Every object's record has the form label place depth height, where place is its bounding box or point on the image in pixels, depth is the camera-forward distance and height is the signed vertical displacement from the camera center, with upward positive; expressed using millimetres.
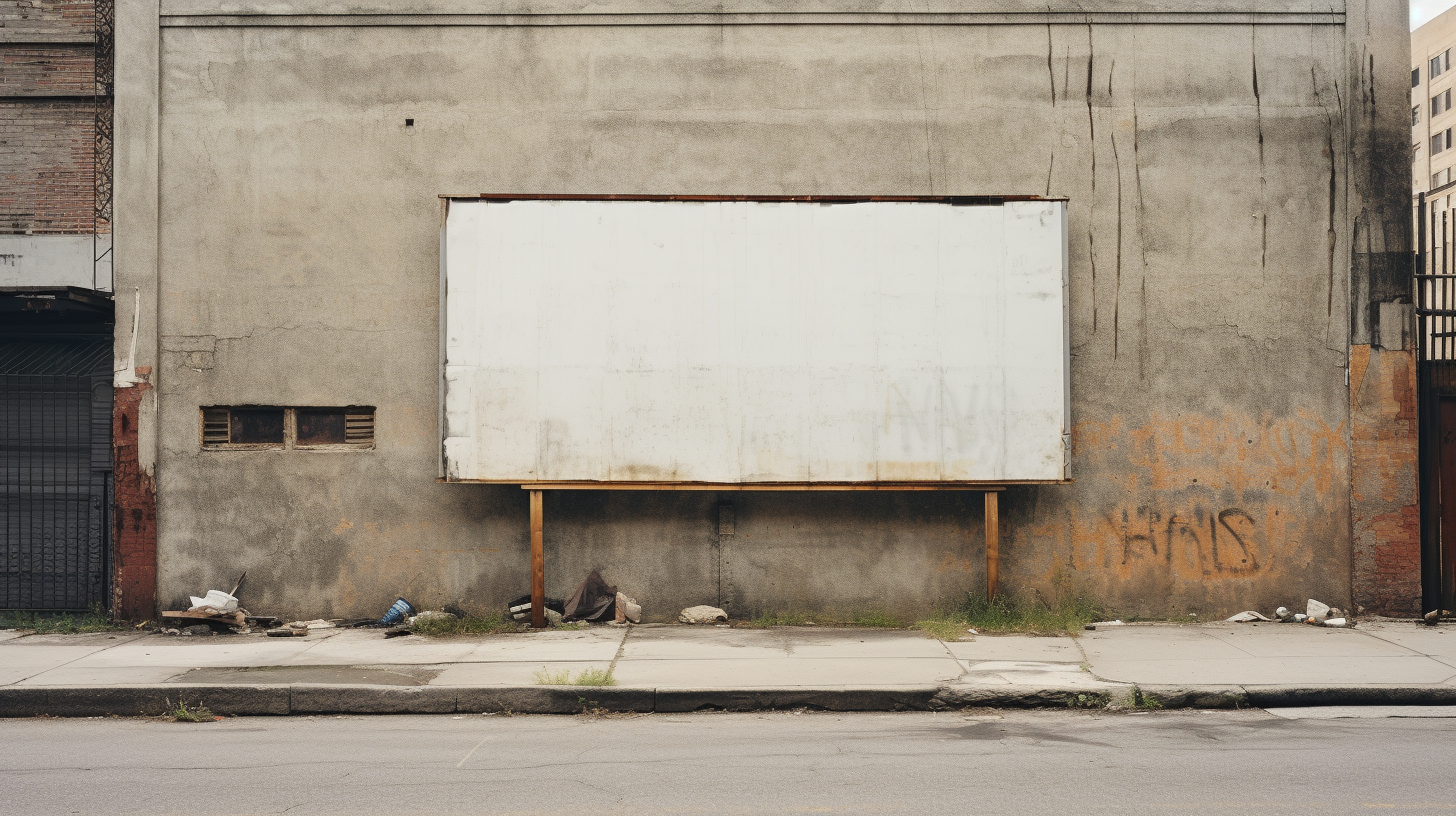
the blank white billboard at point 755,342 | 10289 +932
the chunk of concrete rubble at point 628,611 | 10711 -1762
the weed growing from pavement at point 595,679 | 7797 -1795
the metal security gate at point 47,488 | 11039 -489
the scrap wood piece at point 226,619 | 10336 -1756
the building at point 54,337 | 11016 +1068
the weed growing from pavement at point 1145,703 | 7613 -1950
